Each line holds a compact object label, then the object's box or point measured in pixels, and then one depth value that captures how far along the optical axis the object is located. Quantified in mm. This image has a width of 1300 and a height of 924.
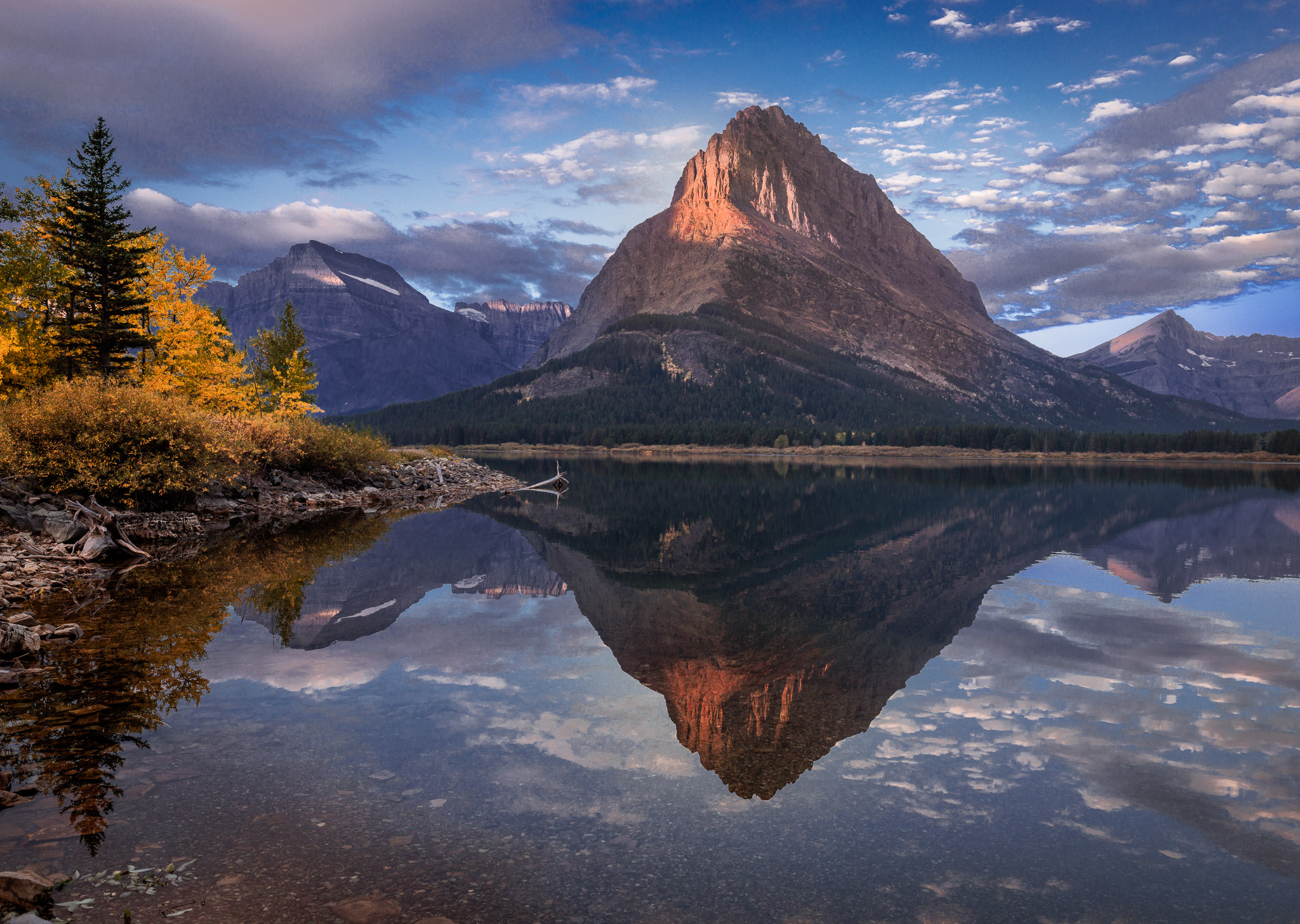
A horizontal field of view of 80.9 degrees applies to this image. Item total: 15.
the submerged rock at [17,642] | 14438
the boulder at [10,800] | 8734
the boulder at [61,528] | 26516
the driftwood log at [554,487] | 71562
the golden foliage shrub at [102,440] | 29375
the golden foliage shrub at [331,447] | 53000
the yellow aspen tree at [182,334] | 45875
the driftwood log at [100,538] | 25859
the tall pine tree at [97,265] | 42031
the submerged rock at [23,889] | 6672
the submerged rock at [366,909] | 6777
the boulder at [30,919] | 6102
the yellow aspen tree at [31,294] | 41062
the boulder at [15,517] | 26562
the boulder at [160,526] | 32281
